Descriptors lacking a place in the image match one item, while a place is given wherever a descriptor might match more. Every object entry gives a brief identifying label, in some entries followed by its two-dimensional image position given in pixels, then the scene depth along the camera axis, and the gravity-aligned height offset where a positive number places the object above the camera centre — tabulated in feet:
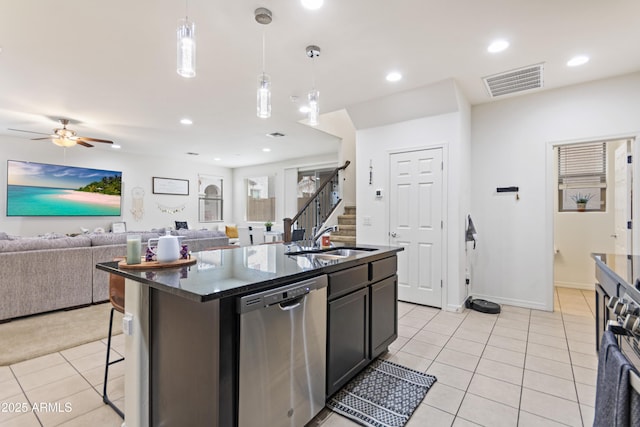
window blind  15.79 +2.71
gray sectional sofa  11.07 -2.26
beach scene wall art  20.29 +1.78
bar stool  6.57 -1.86
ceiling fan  16.17 +4.19
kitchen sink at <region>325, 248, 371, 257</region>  8.45 -1.05
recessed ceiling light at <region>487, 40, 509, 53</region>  8.97 +5.20
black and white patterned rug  6.05 -4.03
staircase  17.24 -0.76
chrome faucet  9.39 -0.69
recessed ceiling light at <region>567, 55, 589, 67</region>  9.91 +5.25
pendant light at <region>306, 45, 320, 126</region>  8.46 +3.14
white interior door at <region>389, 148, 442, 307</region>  13.01 -0.26
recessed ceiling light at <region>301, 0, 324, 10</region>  7.17 +5.11
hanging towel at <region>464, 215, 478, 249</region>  13.17 -0.79
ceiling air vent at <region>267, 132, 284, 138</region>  19.27 +5.27
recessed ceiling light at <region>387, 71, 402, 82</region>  11.06 +5.25
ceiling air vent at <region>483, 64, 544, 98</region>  10.84 +5.23
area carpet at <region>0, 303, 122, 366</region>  8.79 -3.95
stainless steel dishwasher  4.45 -2.32
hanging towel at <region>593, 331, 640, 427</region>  2.59 -1.63
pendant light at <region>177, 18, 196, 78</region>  5.74 +3.25
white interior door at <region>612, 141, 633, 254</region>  11.52 +0.78
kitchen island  4.23 -1.92
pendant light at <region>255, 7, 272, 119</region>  7.41 +3.07
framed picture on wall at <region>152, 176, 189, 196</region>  26.92 +2.68
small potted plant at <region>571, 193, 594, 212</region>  16.00 +0.83
